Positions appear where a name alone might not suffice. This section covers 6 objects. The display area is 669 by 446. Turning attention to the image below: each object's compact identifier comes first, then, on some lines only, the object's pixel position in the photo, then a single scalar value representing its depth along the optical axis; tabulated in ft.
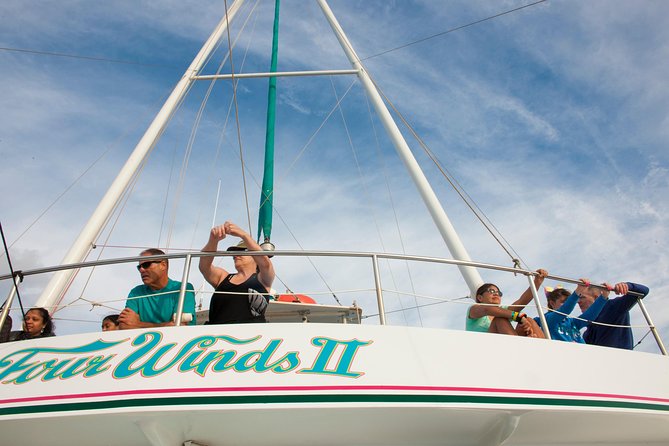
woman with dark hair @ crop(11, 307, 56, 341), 11.96
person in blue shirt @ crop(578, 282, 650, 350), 12.06
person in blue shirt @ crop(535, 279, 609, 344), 12.59
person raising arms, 10.64
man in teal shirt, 11.02
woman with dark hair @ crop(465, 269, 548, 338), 11.18
